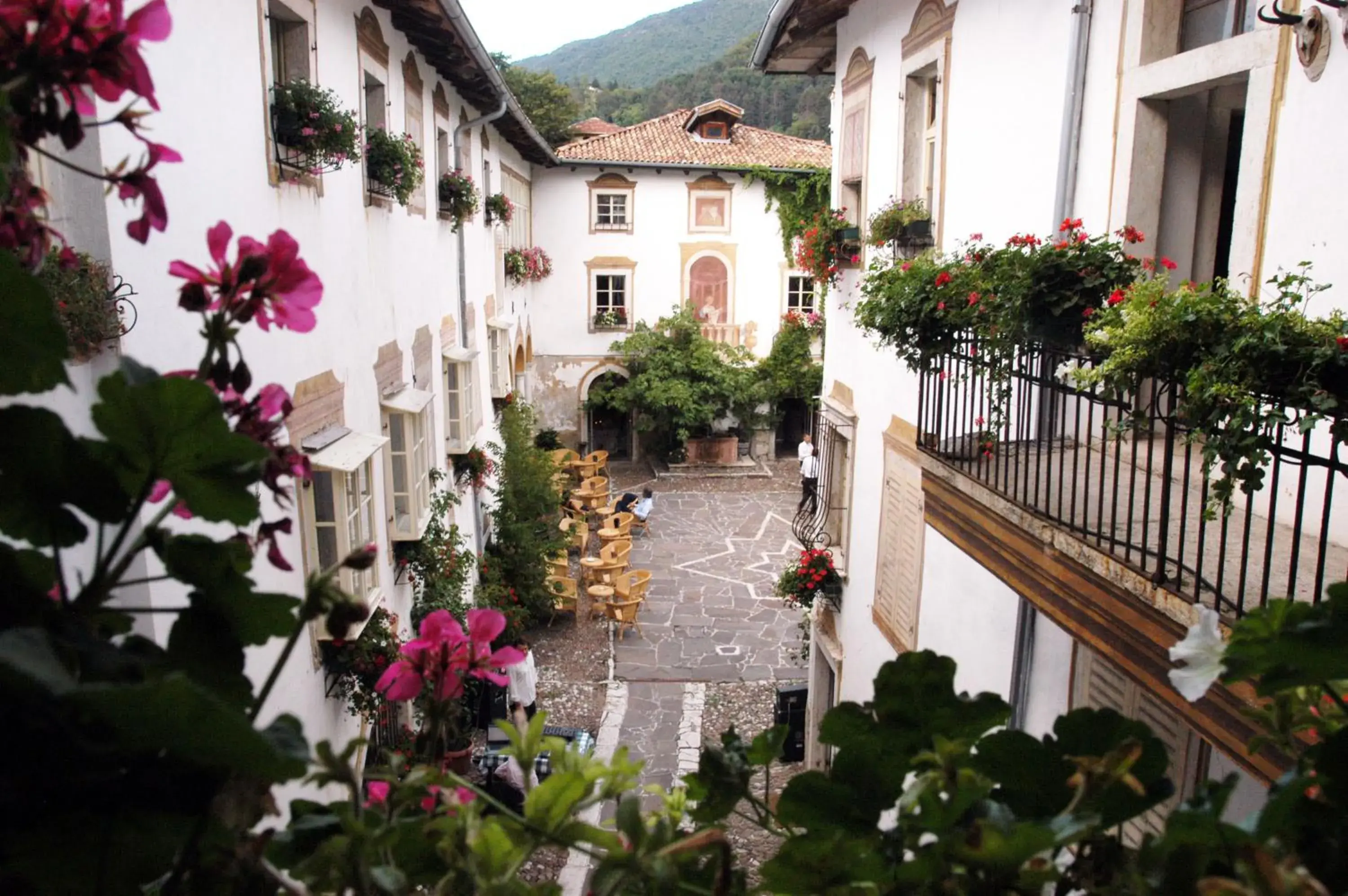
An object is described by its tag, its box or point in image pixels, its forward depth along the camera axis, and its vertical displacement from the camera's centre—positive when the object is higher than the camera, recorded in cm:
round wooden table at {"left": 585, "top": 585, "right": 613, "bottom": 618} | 1488 -464
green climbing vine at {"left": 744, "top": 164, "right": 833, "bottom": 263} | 1451 +159
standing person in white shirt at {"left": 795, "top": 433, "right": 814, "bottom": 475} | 1722 -297
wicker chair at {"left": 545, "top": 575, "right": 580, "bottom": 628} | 1516 -475
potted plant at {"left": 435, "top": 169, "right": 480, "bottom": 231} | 1215 +88
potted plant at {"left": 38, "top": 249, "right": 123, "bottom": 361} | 381 -16
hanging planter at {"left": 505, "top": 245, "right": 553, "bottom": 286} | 2079 +11
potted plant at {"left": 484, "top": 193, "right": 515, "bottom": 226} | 1631 +100
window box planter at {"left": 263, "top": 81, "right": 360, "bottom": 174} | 662 +91
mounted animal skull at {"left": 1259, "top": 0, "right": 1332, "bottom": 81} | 416 +99
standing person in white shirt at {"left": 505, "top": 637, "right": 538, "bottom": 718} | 1121 -451
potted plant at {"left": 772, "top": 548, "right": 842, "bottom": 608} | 1048 -311
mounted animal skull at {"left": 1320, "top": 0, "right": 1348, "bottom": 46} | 395 +105
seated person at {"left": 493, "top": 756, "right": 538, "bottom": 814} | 893 -454
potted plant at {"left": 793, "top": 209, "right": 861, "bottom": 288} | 966 +27
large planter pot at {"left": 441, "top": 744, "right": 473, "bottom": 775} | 998 -491
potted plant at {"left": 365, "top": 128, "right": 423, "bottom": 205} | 864 +88
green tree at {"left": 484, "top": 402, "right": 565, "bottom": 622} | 1484 -372
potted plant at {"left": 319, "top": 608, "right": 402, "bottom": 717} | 717 -282
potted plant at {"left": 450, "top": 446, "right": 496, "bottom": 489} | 1258 -245
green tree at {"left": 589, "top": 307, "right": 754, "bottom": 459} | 2514 -267
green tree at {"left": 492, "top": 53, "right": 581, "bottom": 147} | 3675 +630
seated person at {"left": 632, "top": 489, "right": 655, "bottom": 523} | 2047 -469
